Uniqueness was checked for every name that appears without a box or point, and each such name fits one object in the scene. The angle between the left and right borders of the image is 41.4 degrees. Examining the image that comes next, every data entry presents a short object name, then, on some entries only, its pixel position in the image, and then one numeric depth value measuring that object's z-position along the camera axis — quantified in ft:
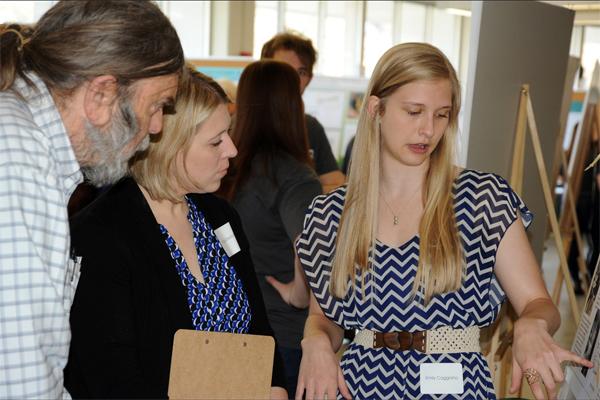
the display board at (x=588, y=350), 7.16
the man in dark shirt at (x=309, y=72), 12.84
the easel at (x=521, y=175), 10.28
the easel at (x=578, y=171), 15.24
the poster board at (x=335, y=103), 21.34
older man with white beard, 3.71
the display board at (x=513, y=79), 9.76
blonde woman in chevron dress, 6.28
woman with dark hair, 8.76
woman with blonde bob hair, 5.20
